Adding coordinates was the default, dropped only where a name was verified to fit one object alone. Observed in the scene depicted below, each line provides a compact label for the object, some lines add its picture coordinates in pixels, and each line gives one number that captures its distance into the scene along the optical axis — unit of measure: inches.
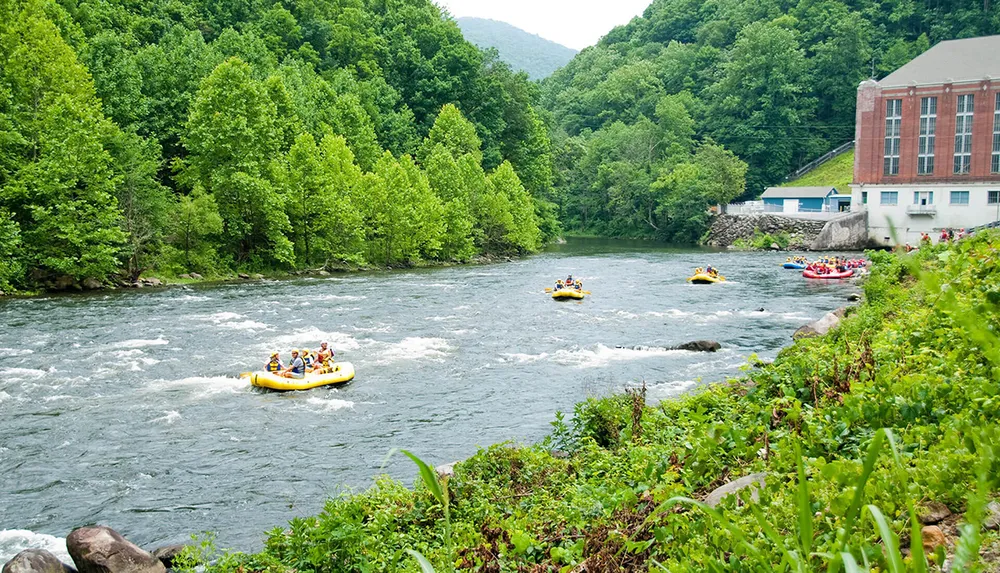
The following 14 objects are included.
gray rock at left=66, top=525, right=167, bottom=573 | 408.8
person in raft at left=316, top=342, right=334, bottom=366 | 853.8
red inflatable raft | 1839.3
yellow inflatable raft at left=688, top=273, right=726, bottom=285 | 1729.8
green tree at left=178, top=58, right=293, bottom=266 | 1870.1
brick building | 2839.6
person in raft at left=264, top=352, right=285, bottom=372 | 831.1
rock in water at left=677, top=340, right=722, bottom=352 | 978.1
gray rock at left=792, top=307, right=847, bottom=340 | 921.1
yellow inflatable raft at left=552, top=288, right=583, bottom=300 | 1464.1
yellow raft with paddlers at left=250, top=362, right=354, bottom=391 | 804.9
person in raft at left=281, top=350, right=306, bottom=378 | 826.8
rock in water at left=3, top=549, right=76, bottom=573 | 392.5
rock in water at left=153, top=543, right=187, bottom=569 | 432.1
